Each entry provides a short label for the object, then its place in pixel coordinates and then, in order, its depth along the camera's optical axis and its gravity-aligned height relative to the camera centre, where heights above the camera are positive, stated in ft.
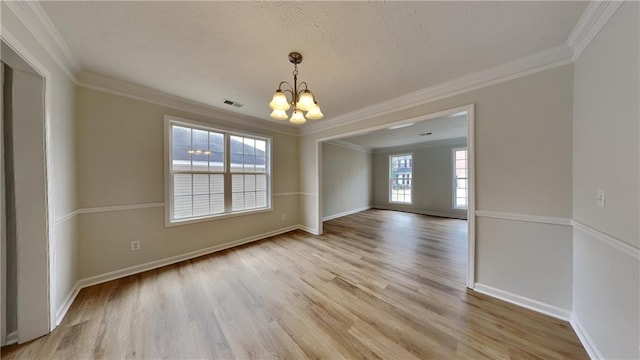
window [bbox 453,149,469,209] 19.99 -0.13
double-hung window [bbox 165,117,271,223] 9.88 +0.35
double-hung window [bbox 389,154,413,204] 23.85 -0.02
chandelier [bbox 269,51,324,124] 5.77 +2.17
